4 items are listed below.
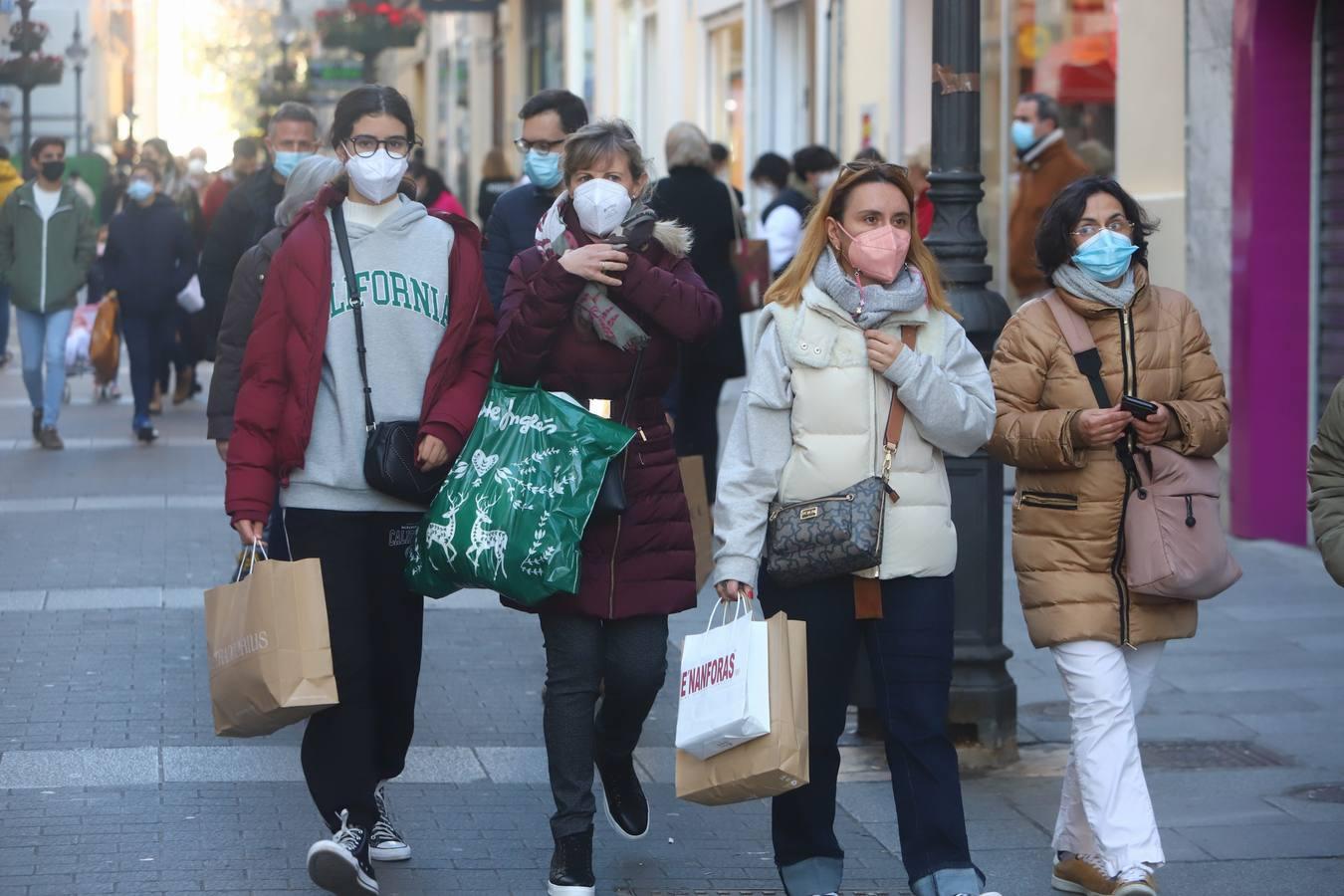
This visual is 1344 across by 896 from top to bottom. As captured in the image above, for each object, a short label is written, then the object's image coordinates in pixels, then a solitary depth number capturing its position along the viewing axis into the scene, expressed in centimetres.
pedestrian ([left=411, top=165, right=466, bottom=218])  1425
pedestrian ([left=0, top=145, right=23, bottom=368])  1948
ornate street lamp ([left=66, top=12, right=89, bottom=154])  3422
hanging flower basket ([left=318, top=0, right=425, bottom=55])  3500
